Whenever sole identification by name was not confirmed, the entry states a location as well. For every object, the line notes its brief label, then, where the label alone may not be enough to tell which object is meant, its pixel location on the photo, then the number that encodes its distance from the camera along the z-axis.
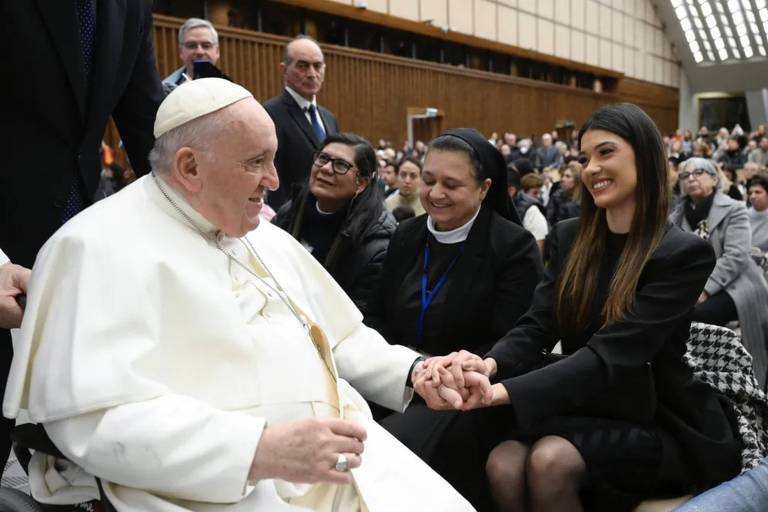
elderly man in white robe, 1.21
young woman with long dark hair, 1.92
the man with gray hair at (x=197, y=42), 4.14
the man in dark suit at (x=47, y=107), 1.65
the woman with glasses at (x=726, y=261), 4.16
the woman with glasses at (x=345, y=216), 3.11
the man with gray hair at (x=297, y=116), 4.12
